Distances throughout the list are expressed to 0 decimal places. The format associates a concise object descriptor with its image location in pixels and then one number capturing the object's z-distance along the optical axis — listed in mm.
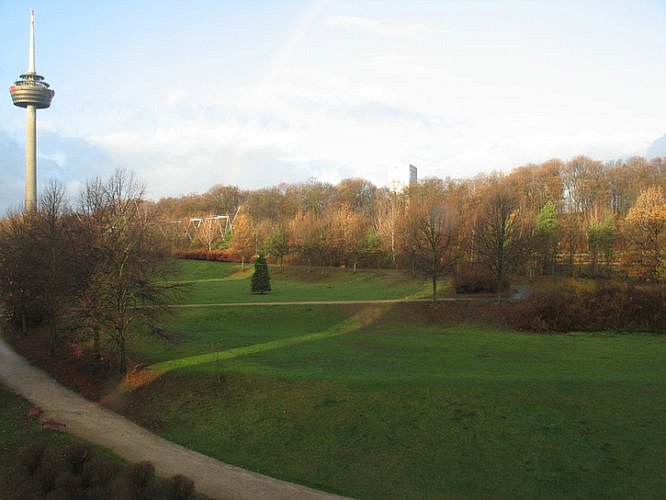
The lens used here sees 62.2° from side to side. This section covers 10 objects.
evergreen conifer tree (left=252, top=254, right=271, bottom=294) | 47594
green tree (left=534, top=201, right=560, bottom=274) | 51956
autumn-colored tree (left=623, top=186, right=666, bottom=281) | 42531
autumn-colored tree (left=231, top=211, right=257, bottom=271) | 77750
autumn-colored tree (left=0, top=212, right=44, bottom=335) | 27203
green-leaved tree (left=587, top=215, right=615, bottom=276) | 53844
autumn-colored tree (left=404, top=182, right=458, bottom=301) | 37125
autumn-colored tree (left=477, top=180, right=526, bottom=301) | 36781
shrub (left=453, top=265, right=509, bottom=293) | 40594
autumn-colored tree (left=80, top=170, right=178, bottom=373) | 21031
